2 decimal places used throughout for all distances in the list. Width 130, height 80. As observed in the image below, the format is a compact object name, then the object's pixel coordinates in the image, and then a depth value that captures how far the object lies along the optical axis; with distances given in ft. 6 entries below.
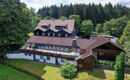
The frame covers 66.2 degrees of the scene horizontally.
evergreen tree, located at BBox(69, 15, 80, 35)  191.27
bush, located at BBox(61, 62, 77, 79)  65.55
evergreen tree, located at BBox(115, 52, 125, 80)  53.57
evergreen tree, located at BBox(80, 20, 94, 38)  180.24
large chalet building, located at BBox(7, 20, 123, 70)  73.36
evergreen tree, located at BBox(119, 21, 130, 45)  97.13
